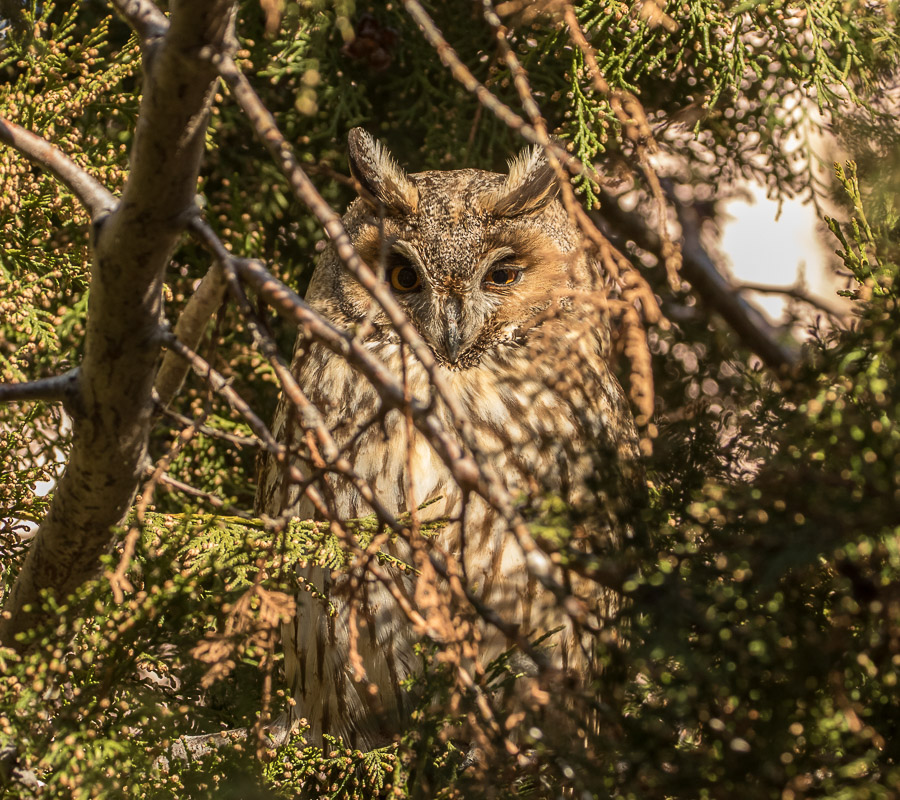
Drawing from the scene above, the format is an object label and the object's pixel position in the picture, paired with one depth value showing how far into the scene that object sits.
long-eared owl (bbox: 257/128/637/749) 6.77
